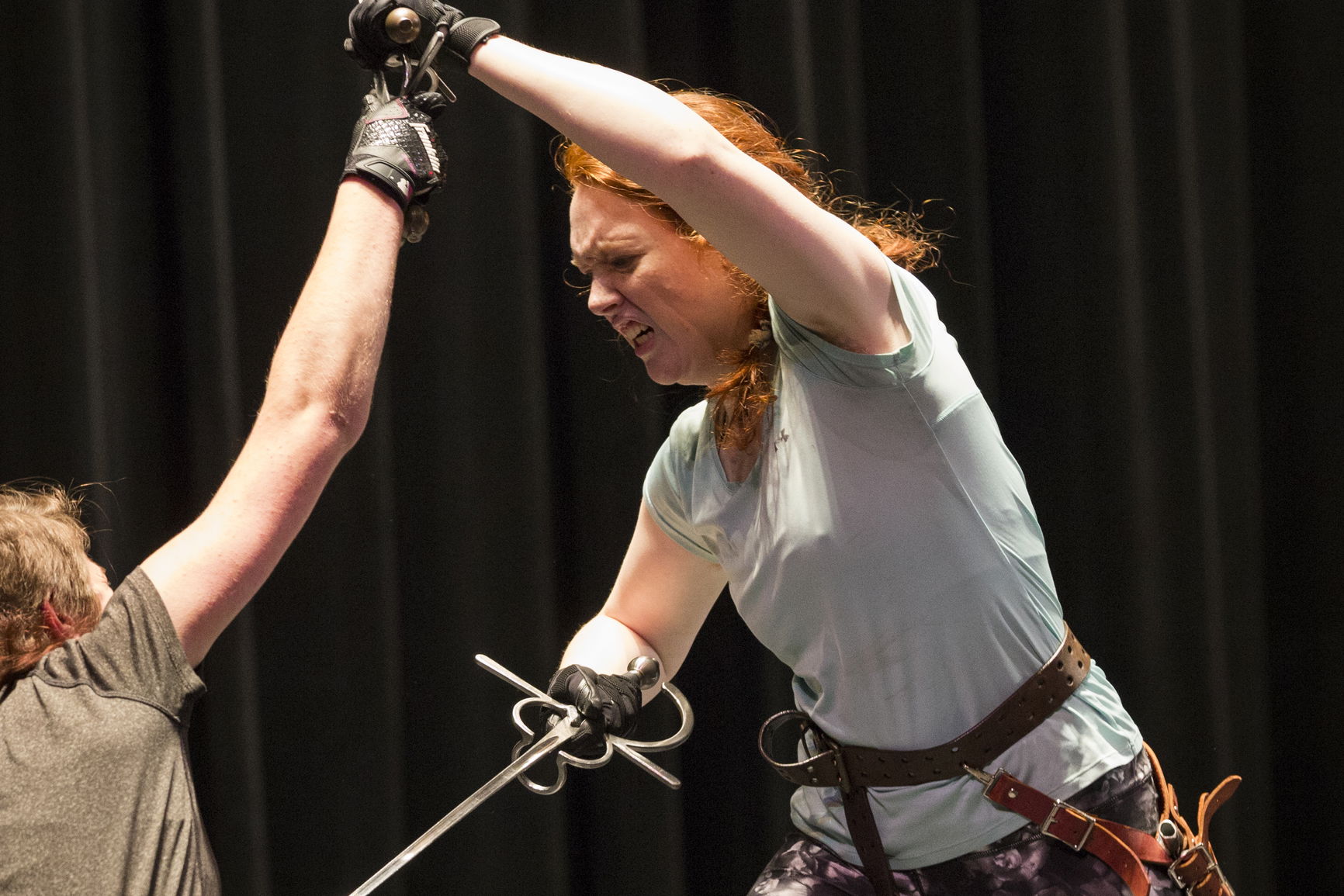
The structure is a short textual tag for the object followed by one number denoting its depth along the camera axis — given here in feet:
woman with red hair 13.61
